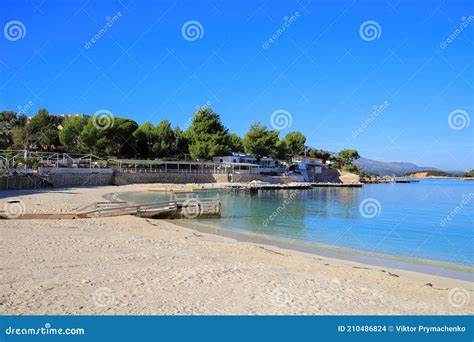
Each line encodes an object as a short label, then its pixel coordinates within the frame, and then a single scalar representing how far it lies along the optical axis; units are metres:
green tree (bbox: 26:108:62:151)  70.19
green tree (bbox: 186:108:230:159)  77.44
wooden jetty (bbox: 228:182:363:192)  63.34
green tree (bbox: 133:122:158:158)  73.56
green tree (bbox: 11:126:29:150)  68.50
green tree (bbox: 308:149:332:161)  134.15
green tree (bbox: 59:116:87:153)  67.94
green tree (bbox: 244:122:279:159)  90.31
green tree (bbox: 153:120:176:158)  73.81
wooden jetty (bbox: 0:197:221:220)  18.80
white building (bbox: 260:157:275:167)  93.12
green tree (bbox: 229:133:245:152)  90.94
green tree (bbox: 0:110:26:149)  71.19
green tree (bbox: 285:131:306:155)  113.08
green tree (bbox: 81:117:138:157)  64.81
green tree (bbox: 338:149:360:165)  136.12
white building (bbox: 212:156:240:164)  79.44
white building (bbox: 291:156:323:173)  103.79
